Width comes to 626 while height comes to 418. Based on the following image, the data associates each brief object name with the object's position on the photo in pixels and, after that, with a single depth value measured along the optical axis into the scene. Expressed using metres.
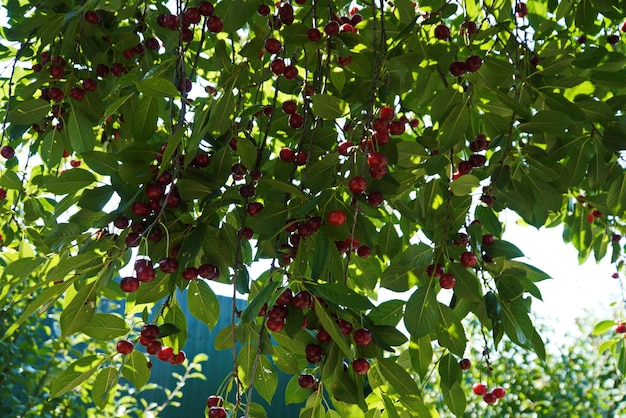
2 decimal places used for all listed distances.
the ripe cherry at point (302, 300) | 0.94
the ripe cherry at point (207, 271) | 1.06
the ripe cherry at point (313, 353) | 1.02
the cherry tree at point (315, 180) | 0.99
